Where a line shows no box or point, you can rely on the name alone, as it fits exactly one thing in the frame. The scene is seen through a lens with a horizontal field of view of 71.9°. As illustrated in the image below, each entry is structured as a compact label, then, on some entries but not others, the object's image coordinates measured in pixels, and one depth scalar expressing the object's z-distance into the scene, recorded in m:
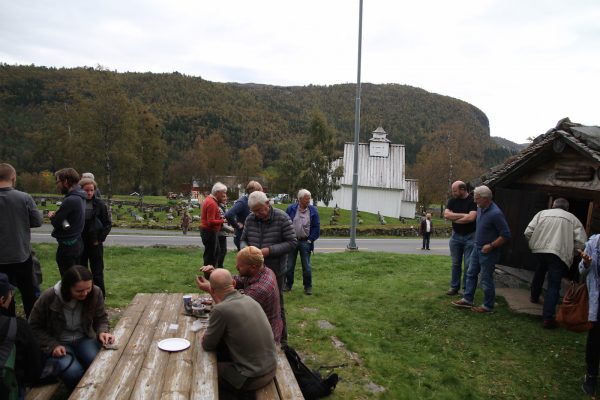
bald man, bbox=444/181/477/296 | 6.89
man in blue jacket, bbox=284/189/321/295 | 7.09
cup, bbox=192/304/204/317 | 4.15
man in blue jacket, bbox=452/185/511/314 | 6.13
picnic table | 2.73
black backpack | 3.98
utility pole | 13.59
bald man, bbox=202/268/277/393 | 3.16
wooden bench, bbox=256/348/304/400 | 3.11
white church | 39.56
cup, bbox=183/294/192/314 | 4.24
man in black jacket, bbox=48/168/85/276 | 5.05
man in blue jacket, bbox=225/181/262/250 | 7.04
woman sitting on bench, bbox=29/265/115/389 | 3.49
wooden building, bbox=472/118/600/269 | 6.11
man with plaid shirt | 3.77
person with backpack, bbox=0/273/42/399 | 2.82
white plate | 3.34
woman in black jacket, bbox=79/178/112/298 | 5.87
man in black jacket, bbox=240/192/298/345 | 5.01
